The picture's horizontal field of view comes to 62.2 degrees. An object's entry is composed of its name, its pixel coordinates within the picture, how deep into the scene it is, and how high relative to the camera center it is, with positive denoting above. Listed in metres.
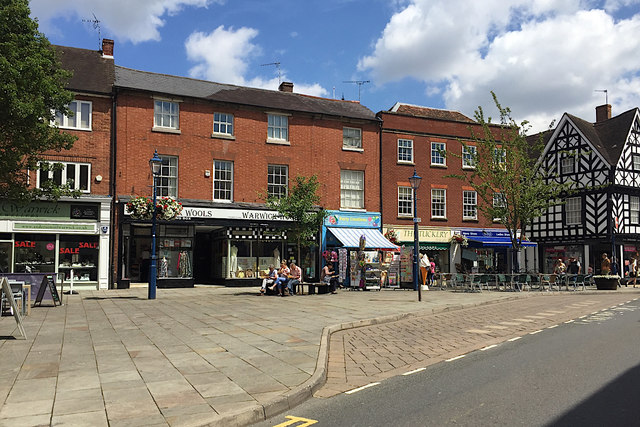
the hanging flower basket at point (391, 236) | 29.05 +0.59
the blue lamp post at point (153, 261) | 18.05 -0.45
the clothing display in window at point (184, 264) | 24.81 -0.76
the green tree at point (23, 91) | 14.59 +4.58
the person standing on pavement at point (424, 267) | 25.02 -0.98
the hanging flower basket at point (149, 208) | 19.03 +1.44
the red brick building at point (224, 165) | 24.41 +4.18
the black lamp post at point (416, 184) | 19.06 +2.27
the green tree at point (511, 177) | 27.66 +3.70
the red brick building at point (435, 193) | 30.45 +3.19
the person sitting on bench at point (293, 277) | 20.66 -1.18
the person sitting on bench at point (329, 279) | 21.63 -1.30
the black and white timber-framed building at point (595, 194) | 36.72 +3.69
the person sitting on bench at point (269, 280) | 20.45 -1.26
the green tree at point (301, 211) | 20.77 +1.45
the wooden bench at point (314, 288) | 20.91 -1.65
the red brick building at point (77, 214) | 22.19 +1.48
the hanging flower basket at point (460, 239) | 31.08 +0.43
